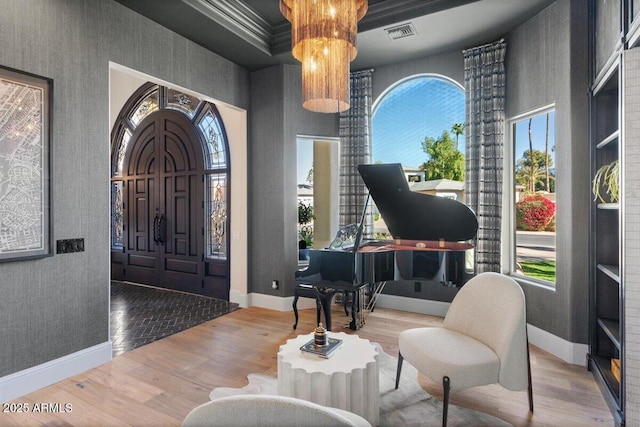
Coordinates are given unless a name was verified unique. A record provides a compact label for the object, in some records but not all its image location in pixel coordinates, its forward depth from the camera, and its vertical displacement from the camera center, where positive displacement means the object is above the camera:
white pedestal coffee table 1.93 -0.96
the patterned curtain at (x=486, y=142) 3.91 +0.80
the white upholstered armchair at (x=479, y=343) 2.15 -0.91
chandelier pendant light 2.27 +1.15
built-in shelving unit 2.76 -0.11
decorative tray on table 2.15 -0.88
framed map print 2.52 +0.37
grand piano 3.43 -0.40
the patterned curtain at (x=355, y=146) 4.73 +0.91
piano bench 3.65 -0.93
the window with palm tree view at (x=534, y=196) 3.61 +0.16
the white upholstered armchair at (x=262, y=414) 0.88 -0.52
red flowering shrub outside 3.67 -0.03
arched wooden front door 5.58 +0.15
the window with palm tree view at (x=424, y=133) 4.44 +1.07
